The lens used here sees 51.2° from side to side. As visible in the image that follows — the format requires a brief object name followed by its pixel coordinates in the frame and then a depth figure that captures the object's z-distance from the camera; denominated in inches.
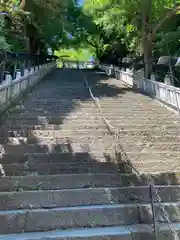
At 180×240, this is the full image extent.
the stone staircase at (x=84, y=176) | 94.5
